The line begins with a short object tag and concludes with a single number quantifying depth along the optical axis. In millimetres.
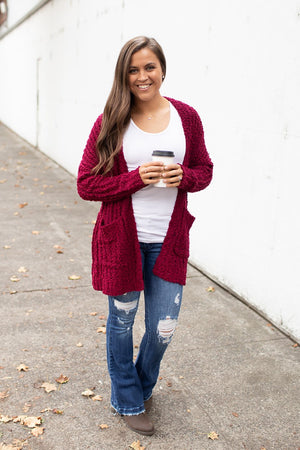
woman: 2703
